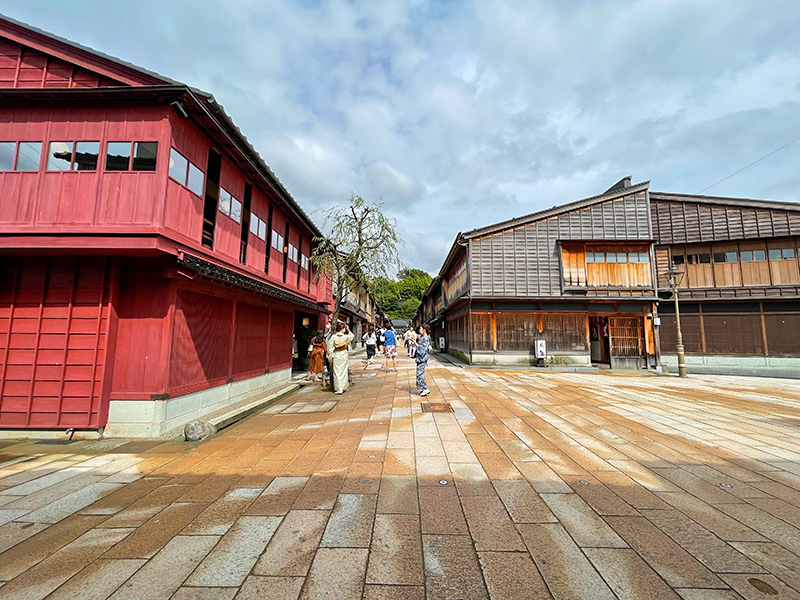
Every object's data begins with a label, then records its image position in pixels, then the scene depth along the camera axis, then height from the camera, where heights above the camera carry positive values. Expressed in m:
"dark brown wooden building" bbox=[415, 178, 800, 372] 16.25 +2.70
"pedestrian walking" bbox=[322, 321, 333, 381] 9.72 -0.06
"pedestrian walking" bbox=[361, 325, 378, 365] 18.50 -0.43
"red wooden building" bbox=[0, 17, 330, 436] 5.74 +1.58
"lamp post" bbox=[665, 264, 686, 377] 13.85 -0.29
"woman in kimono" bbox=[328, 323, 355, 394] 9.31 -0.56
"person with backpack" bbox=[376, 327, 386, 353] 27.88 -0.30
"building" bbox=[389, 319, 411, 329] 60.13 +2.61
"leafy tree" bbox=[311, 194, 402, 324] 10.08 +2.70
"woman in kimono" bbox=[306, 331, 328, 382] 11.98 -0.63
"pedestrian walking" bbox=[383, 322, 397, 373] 15.74 -0.31
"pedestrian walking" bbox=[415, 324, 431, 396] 8.63 -0.59
